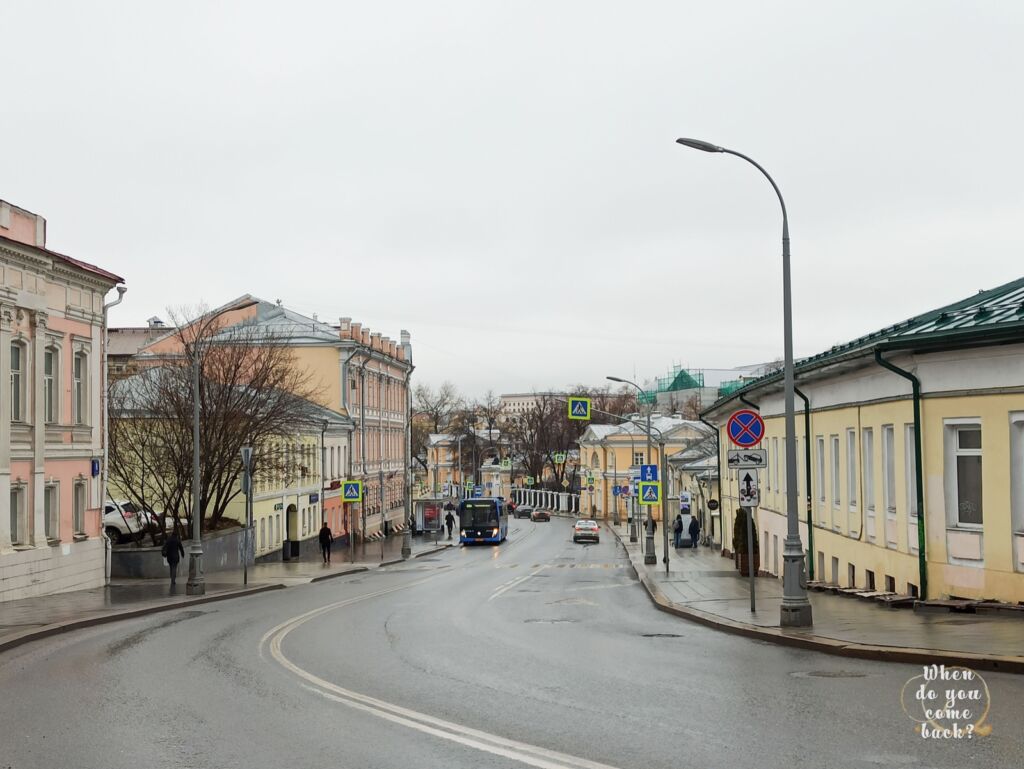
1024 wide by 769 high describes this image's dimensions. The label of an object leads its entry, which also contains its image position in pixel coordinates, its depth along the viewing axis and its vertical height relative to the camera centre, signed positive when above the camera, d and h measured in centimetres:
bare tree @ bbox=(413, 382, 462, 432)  17350 +477
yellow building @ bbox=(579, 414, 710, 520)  9888 -173
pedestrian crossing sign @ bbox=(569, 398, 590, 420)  4391 +101
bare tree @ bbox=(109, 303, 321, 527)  4116 +57
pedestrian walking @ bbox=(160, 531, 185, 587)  3315 -324
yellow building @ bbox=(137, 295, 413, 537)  7025 +379
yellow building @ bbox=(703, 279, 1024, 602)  1750 -29
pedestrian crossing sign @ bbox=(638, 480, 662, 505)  4038 -197
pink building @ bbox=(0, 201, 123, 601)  2822 +64
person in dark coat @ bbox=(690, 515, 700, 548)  5641 -463
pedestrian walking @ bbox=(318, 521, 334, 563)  4844 -435
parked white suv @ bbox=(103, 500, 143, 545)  4244 -317
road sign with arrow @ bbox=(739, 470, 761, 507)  1993 -96
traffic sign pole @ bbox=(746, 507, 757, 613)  1891 -170
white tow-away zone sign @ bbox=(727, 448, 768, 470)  1995 -40
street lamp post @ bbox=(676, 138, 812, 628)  1758 -120
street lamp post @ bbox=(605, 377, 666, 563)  4228 -423
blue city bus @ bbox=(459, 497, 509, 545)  7262 -530
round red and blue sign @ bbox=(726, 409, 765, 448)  2064 +9
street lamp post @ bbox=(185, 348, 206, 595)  3084 -299
